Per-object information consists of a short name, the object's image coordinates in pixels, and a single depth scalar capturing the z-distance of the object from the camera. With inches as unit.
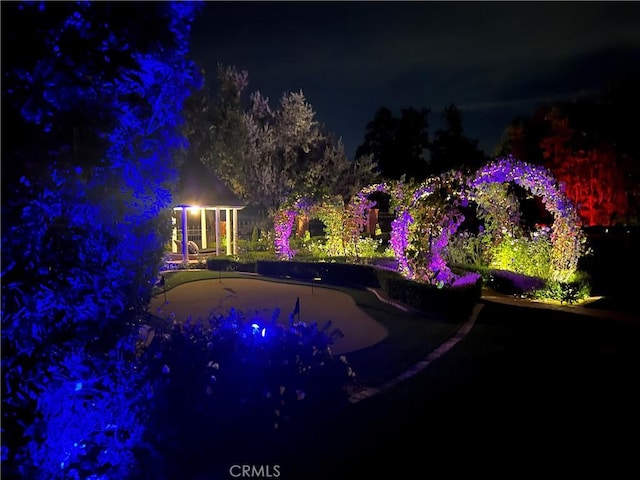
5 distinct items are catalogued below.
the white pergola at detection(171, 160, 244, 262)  880.3
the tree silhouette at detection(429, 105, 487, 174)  1700.3
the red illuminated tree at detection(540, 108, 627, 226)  901.8
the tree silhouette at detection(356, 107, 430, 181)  1797.5
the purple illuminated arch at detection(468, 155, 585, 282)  498.9
